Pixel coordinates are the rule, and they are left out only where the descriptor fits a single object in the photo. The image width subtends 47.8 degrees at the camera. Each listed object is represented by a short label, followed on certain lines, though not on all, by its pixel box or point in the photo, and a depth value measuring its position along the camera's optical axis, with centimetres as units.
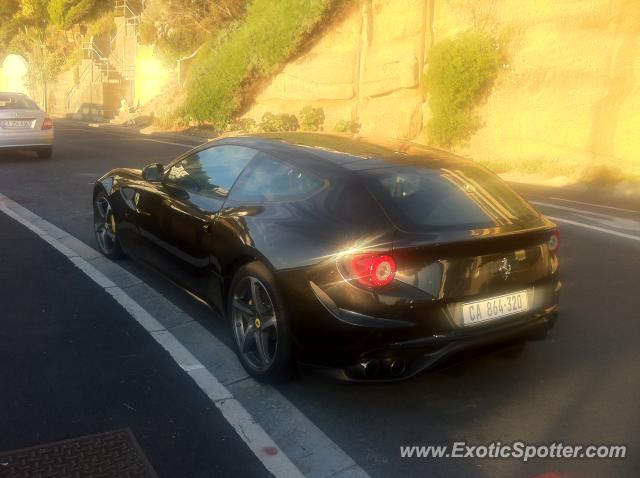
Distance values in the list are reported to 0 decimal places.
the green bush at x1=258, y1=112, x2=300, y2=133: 2389
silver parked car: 1450
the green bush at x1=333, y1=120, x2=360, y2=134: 2297
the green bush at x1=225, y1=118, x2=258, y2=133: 2539
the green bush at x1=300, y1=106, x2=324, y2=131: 2417
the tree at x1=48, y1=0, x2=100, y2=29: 4753
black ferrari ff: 379
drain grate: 334
